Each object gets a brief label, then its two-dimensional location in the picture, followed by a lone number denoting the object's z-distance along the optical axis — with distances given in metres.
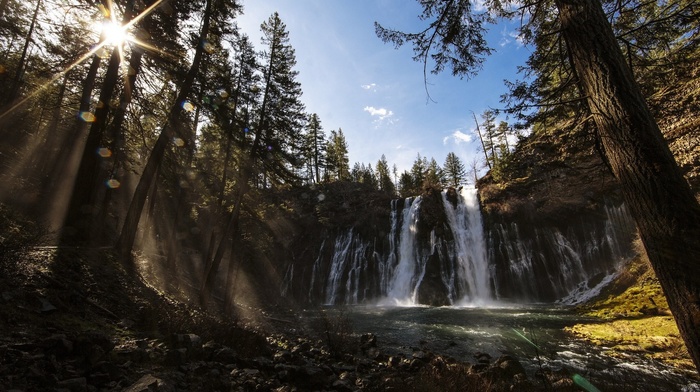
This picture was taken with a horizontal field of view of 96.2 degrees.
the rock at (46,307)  4.72
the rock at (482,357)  9.21
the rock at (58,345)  3.72
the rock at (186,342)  5.22
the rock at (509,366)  7.34
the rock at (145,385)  3.36
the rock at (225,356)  5.41
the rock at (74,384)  3.19
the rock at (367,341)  10.52
